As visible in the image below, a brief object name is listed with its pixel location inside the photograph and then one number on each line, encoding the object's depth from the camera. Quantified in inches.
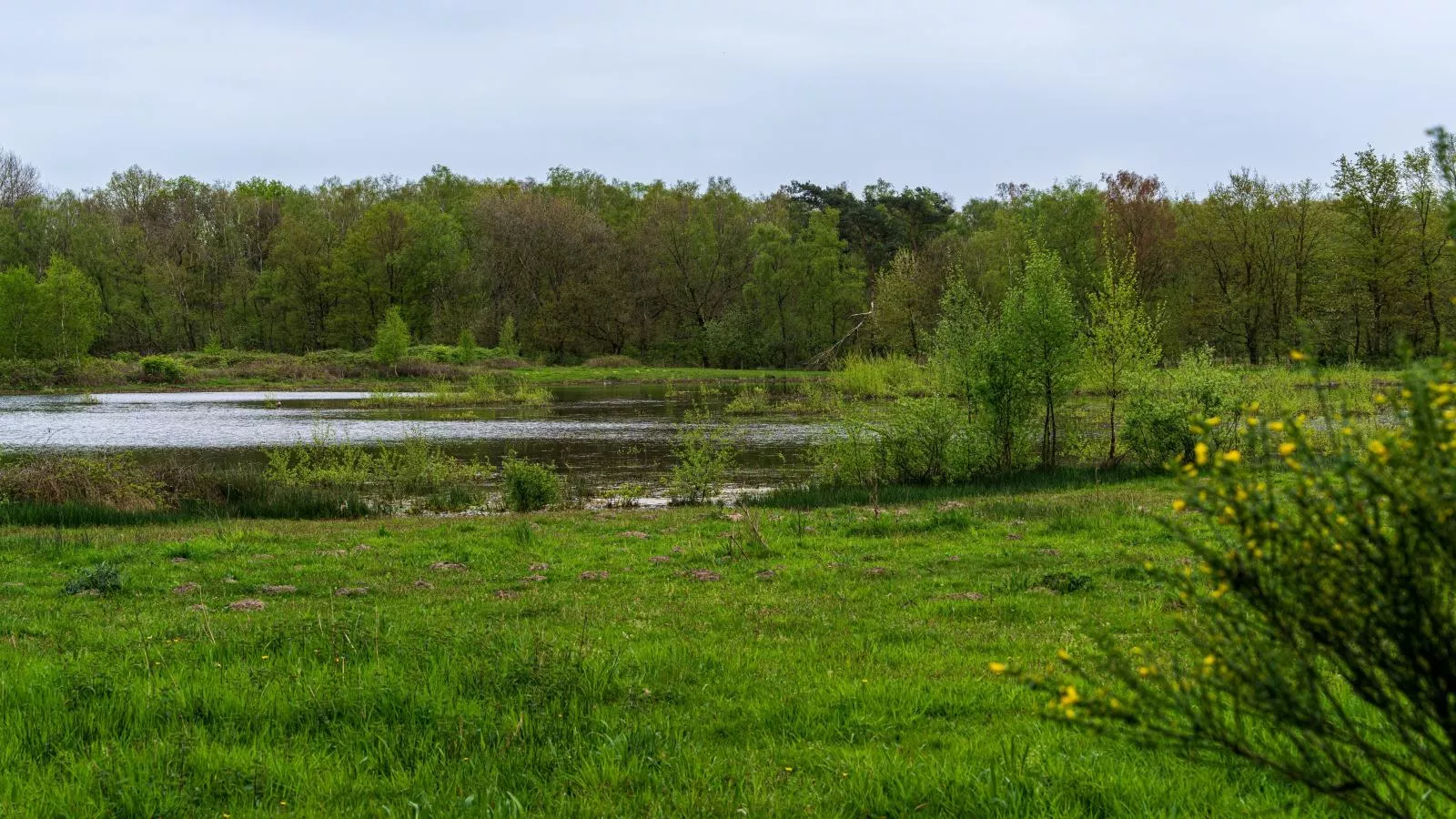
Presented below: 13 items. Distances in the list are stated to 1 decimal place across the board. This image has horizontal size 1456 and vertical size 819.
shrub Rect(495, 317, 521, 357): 3433.8
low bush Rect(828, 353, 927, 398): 1894.7
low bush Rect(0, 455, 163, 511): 776.3
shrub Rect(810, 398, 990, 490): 936.3
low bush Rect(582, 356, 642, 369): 3629.4
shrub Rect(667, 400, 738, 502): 928.6
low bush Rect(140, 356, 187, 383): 2903.5
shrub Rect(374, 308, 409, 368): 2979.8
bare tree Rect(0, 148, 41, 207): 3907.5
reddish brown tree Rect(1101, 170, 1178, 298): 2723.9
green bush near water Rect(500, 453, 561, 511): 884.6
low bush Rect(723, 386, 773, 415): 1966.0
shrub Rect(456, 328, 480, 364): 3233.3
